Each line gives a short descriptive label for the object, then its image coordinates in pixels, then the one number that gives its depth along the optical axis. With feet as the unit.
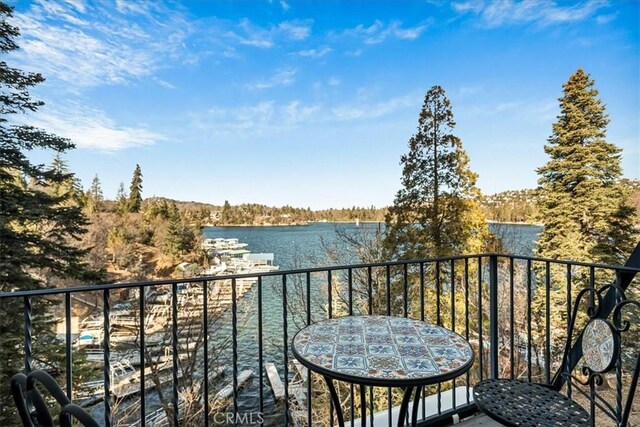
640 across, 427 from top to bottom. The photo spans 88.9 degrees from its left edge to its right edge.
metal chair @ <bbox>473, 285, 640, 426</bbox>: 4.51
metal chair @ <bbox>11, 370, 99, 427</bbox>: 1.91
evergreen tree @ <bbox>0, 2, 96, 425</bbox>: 24.23
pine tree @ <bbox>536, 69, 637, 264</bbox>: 32.89
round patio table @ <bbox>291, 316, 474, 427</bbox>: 3.79
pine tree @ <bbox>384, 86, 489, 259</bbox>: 31.35
